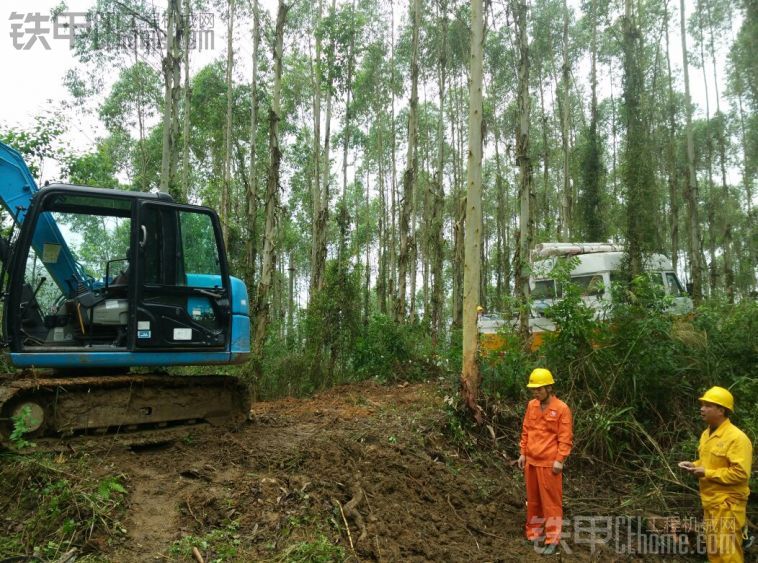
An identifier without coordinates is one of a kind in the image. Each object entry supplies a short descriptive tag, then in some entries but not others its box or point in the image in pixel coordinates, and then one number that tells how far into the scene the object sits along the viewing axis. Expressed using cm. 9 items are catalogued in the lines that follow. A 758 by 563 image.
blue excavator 548
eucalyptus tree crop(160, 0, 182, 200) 1264
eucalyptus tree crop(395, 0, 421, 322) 1538
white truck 955
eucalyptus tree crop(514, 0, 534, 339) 1138
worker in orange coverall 499
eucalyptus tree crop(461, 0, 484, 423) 745
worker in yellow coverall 435
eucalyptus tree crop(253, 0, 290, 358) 1264
